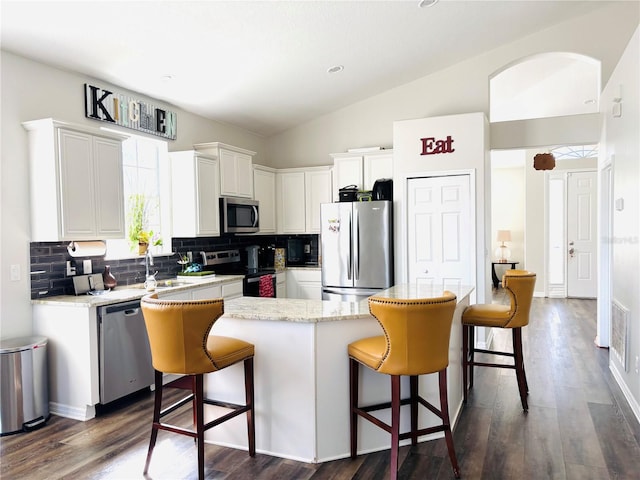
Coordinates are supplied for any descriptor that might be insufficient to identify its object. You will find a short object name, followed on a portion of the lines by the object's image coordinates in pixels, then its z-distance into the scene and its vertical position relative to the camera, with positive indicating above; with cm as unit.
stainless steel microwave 531 +22
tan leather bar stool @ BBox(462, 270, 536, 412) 335 -65
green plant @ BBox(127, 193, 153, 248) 446 +18
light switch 338 -27
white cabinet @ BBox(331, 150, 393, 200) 574 +81
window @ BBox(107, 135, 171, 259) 445 +46
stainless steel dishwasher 339 -91
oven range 530 -49
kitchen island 263 -90
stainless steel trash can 309 -104
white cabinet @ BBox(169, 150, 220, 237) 482 +44
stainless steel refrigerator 530 -20
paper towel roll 377 -11
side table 1022 -100
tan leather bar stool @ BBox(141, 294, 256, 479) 231 -60
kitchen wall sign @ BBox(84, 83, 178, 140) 397 +117
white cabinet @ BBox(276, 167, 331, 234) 630 +49
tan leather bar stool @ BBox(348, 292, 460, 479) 226 -61
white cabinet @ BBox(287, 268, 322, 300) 602 -69
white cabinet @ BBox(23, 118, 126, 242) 339 +43
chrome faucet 430 -27
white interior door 507 -1
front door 848 -13
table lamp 1039 -47
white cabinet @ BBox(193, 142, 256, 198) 519 +79
